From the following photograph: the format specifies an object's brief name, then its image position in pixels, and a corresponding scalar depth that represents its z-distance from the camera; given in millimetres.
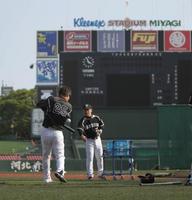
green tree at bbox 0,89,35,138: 93000
